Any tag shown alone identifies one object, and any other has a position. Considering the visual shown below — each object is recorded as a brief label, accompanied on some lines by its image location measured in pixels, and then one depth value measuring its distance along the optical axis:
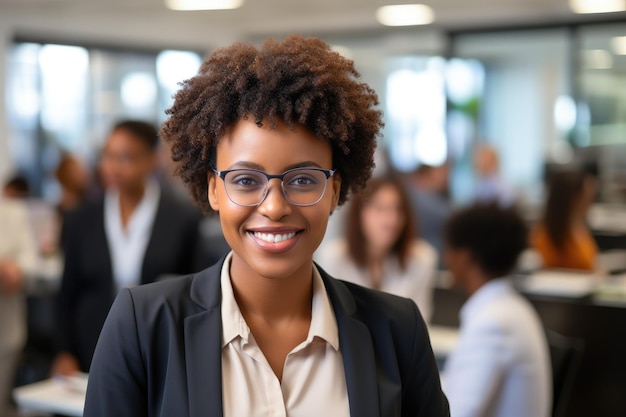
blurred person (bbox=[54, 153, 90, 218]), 6.89
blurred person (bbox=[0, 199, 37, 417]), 3.65
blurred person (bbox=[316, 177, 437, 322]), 3.65
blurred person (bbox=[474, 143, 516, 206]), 8.70
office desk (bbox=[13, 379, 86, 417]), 2.48
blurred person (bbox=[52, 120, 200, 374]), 3.01
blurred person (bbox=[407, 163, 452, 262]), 5.73
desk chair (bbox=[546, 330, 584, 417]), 2.61
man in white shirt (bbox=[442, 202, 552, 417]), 2.28
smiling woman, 1.20
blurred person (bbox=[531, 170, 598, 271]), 4.89
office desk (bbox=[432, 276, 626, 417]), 3.78
